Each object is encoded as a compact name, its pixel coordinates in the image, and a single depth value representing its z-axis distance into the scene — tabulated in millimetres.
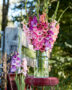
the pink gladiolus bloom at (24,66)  3938
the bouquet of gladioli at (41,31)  2582
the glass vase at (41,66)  2443
